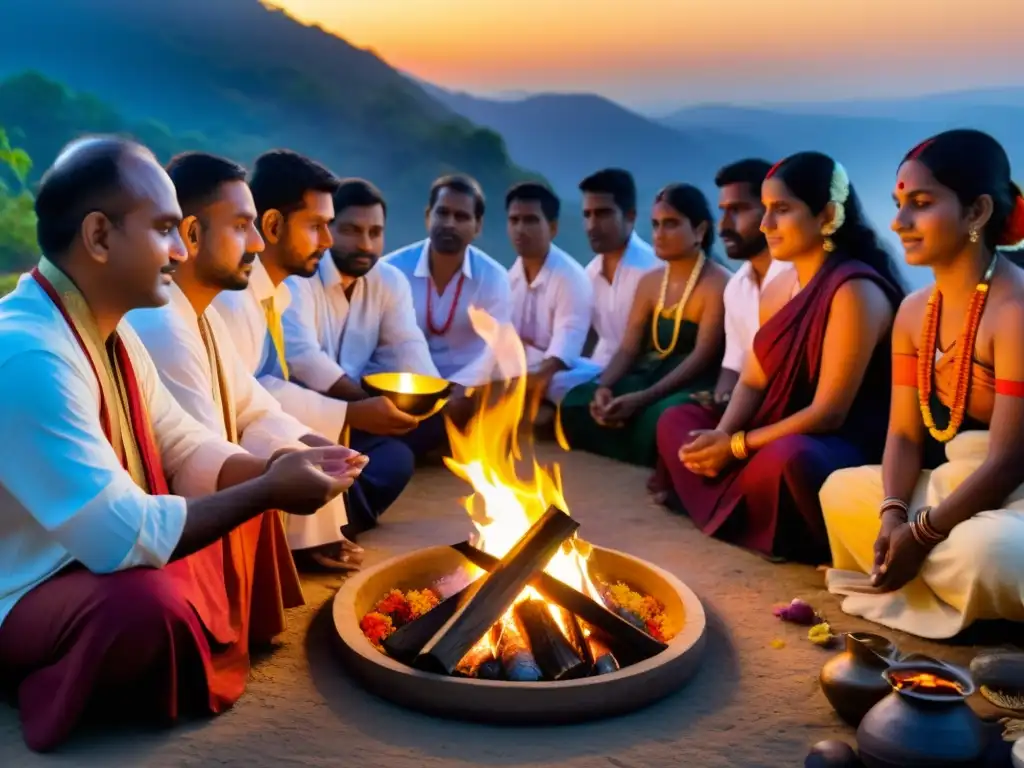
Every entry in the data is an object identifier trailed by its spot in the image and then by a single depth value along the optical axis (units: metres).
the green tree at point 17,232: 14.13
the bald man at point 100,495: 2.79
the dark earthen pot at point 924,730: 2.64
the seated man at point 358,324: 5.54
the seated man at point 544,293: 7.56
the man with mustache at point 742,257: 5.89
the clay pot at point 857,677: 3.08
